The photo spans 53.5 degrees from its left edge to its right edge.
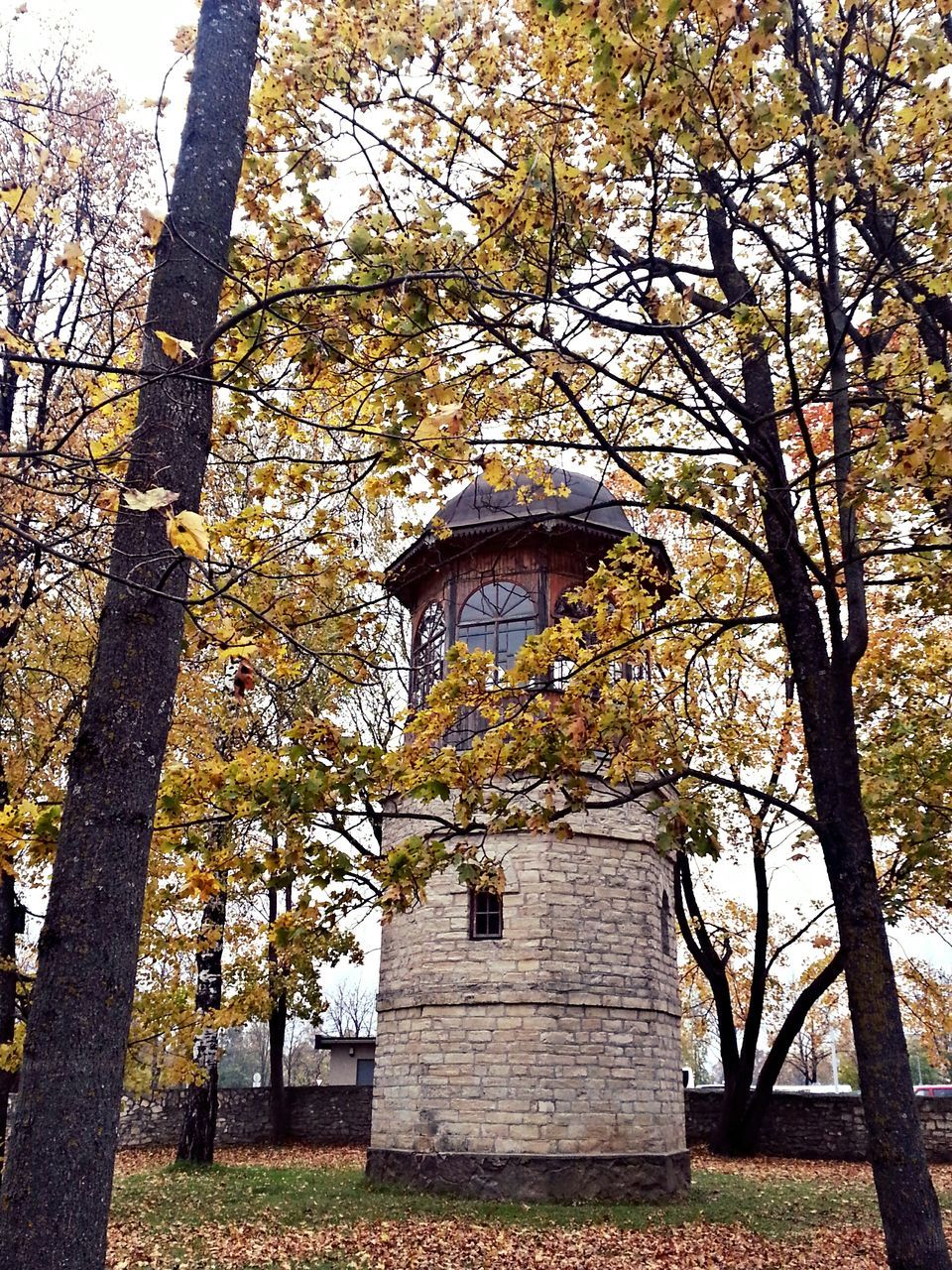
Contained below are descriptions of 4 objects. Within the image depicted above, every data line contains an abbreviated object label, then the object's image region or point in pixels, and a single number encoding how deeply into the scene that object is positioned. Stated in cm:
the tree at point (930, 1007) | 2233
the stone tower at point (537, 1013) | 1145
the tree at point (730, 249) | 473
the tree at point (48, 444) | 823
